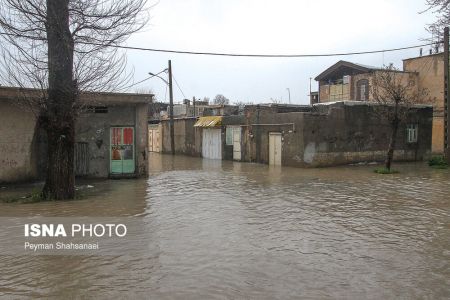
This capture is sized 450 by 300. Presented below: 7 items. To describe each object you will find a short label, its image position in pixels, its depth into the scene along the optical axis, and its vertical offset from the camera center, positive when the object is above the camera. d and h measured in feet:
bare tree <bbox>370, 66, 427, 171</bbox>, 64.28 +5.25
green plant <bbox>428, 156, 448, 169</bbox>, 70.90 -4.51
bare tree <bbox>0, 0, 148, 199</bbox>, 37.91 +6.60
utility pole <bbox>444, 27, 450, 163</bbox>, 69.87 +5.89
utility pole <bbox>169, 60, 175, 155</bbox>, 114.66 +4.32
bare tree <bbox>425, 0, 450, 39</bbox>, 46.99 +14.63
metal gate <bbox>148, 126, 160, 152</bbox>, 132.05 -0.06
